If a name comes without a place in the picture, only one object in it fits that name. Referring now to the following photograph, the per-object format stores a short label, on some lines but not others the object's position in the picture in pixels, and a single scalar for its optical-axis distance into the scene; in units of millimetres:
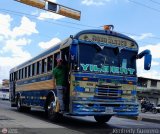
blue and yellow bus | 6996
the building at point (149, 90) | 33728
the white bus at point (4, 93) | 31097
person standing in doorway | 7477
